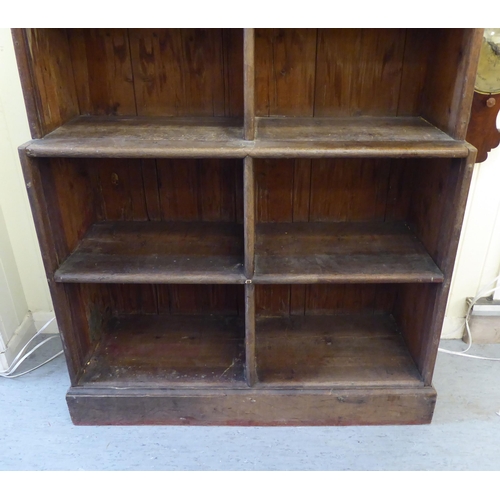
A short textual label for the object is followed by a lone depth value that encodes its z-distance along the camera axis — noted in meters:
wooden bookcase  1.42
